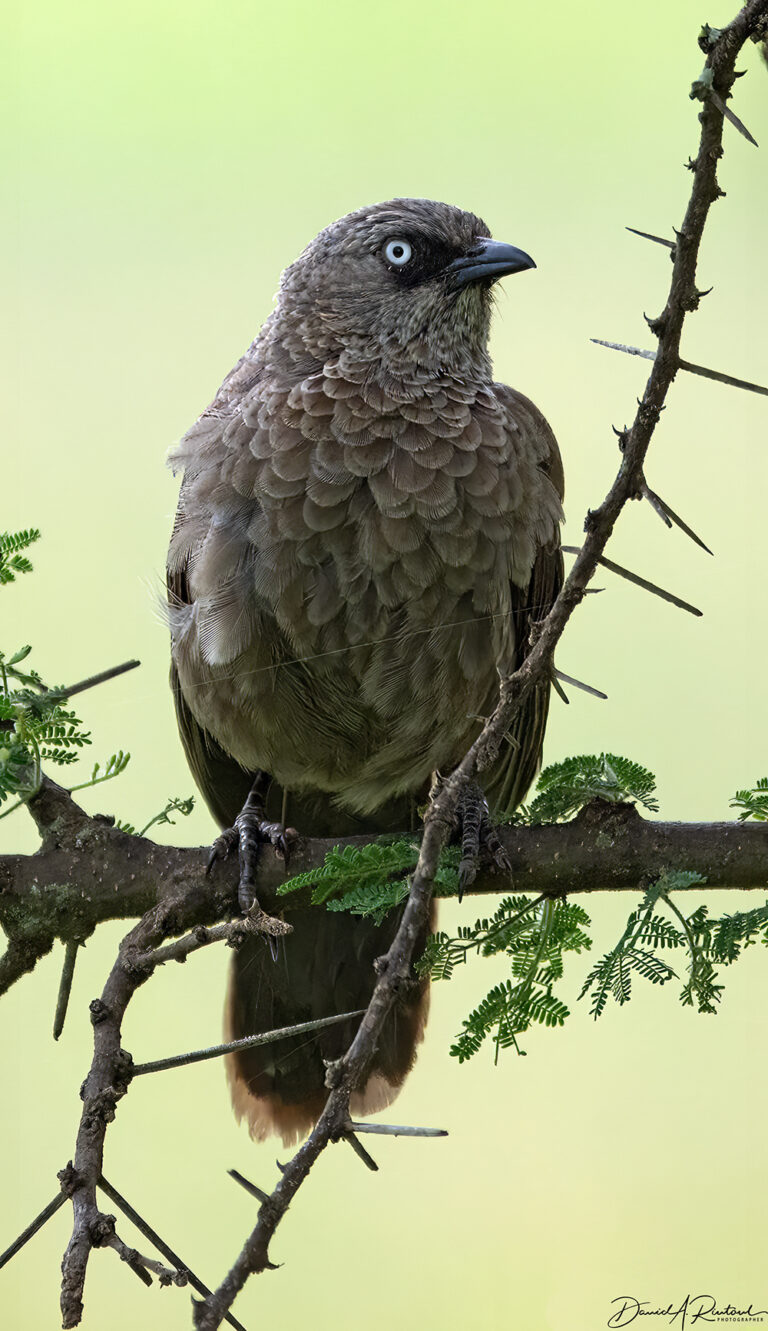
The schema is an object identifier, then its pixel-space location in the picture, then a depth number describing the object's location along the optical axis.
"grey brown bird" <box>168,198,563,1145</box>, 6.13
